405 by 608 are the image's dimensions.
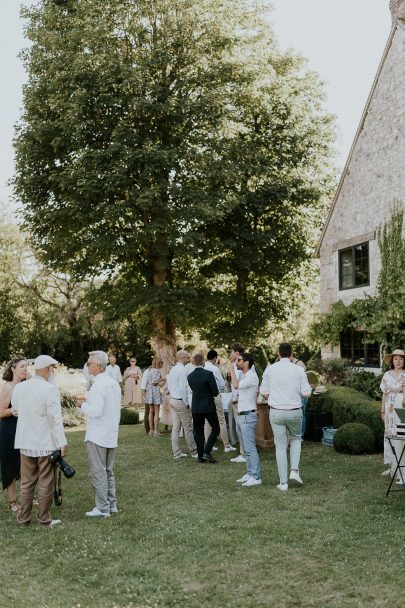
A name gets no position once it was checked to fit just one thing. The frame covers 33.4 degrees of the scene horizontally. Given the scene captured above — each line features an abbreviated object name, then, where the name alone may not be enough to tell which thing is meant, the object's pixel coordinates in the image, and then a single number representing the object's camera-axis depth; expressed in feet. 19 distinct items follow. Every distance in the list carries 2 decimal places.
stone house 64.08
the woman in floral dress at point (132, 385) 84.89
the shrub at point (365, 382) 64.85
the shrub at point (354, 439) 44.29
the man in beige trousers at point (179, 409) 45.44
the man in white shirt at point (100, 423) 29.04
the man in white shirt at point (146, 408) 57.98
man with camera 27.91
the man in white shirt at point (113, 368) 59.72
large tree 77.51
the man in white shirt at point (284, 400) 33.65
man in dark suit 41.93
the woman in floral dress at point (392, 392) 35.42
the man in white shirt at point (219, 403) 46.17
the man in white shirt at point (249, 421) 35.27
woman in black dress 30.79
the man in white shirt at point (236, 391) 42.60
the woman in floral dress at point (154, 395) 57.93
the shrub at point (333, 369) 68.49
